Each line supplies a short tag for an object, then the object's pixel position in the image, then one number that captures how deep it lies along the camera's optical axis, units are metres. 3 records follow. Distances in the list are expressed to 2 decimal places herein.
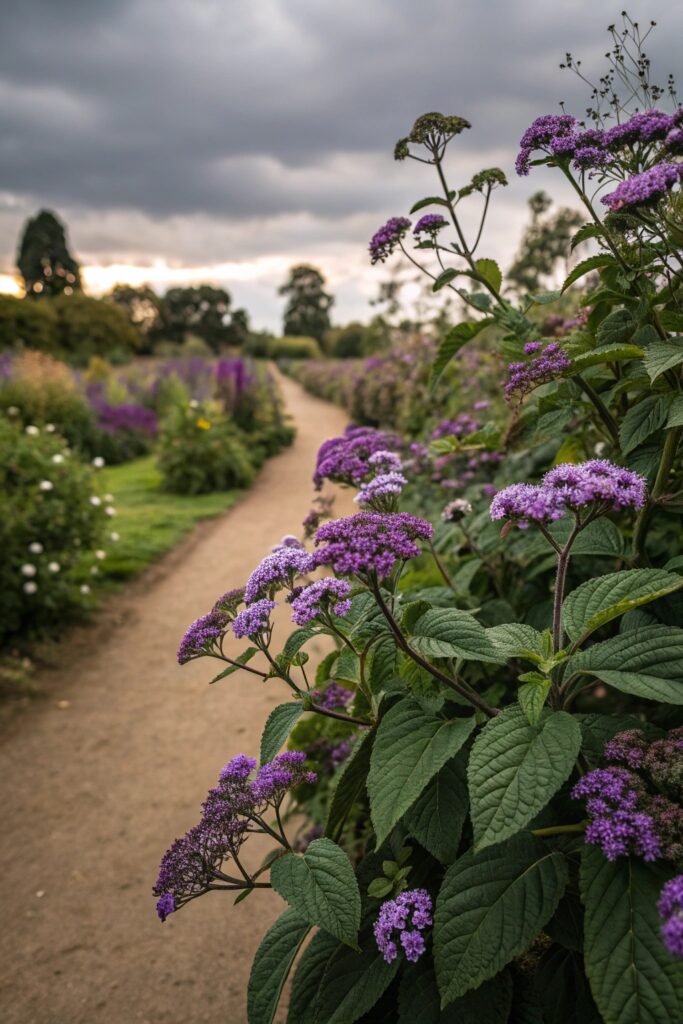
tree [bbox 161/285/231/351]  53.97
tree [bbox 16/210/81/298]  42.97
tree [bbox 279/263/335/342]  63.38
